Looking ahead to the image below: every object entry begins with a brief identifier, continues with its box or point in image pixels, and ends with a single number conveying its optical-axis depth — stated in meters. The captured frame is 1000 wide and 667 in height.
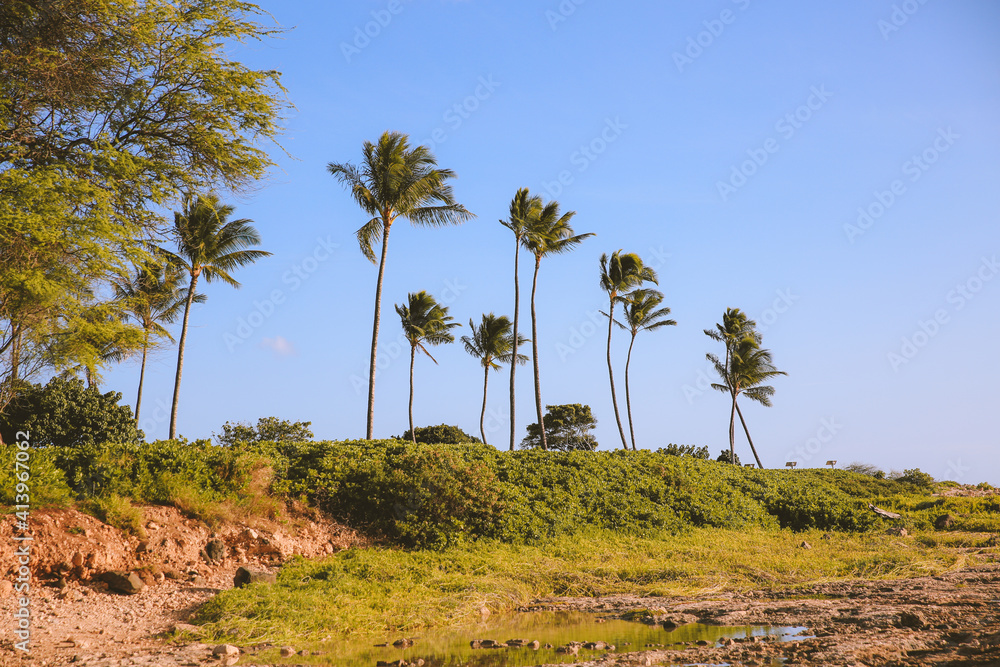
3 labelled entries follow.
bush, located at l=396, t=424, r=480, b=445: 43.03
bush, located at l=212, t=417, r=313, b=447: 36.56
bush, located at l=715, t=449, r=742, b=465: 44.32
